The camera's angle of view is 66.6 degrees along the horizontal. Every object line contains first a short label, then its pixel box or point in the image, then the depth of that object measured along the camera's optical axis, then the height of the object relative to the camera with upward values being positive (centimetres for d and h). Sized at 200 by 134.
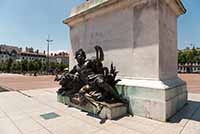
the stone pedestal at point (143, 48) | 409 +61
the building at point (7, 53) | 8562 +843
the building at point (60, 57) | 9811 +682
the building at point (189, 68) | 6730 -55
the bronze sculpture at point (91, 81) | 434 -43
